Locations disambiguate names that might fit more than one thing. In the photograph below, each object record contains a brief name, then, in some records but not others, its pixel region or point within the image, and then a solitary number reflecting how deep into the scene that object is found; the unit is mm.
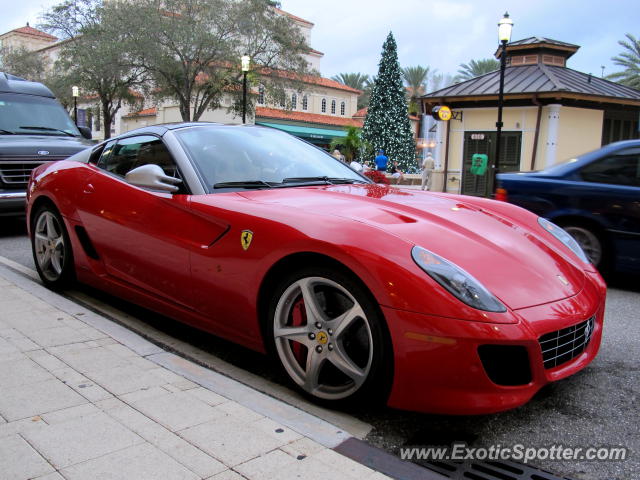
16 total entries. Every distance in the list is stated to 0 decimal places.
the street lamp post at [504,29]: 13875
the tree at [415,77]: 55625
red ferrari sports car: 2258
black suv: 7445
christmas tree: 37000
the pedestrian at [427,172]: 20928
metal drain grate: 2170
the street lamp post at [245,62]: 18984
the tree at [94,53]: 28953
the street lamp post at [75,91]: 28303
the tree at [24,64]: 45250
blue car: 5367
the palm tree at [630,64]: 42500
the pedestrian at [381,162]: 20938
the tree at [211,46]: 28484
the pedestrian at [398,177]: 25627
